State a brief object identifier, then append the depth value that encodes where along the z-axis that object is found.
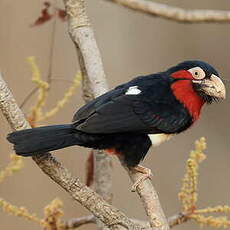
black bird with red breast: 4.94
